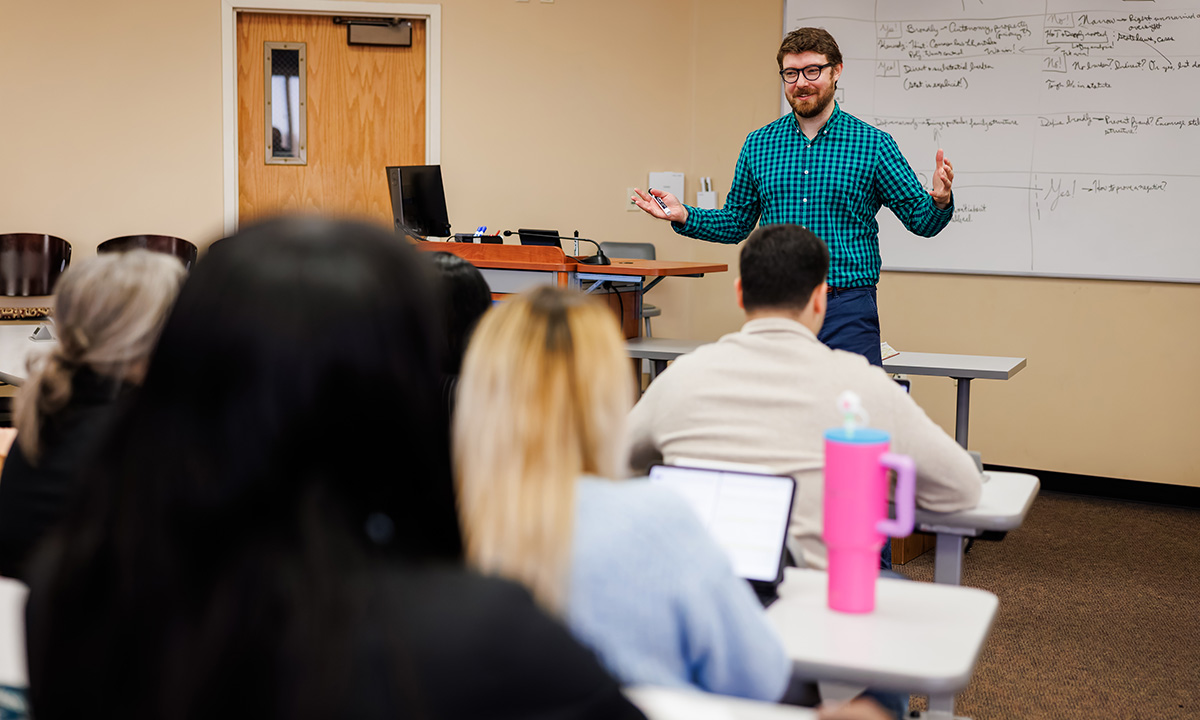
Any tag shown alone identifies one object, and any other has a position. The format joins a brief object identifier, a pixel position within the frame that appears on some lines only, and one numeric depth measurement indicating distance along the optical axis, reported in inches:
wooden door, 230.5
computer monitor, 183.2
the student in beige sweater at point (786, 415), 72.1
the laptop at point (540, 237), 173.6
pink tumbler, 55.3
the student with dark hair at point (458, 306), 79.9
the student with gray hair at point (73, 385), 66.6
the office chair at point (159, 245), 222.2
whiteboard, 185.3
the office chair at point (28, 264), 218.5
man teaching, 132.6
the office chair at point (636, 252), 227.3
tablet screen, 62.1
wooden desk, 167.0
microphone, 170.1
